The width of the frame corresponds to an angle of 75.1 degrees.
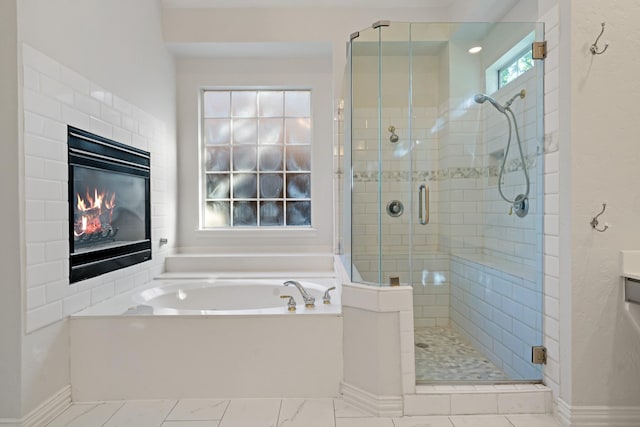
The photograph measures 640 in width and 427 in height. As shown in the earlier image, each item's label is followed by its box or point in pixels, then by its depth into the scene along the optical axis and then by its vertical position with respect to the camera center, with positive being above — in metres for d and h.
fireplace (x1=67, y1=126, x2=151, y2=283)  2.38 +0.02
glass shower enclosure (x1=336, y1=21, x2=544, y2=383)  2.26 +0.13
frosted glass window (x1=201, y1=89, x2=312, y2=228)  4.15 +0.52
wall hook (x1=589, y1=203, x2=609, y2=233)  1.95 -0.07
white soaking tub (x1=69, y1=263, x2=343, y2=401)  2.29 -0.81
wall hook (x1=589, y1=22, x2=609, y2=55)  1.94 +0.74
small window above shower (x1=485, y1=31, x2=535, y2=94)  2.22 +0.80
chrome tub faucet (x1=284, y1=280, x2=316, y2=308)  2.42 -0.54
